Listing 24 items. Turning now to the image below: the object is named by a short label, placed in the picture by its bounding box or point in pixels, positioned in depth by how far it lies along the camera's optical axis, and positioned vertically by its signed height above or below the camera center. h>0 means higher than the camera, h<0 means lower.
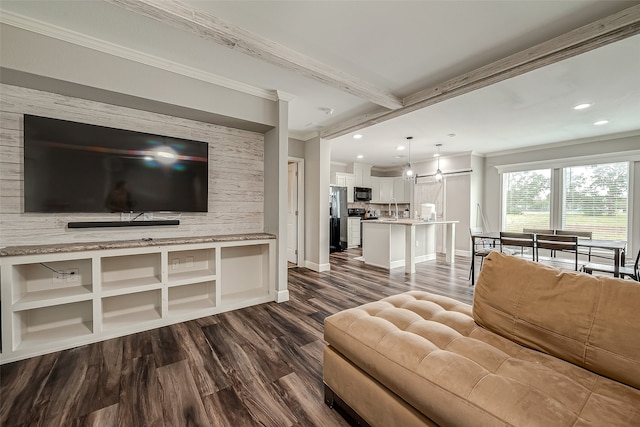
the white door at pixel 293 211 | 5.28 -0.04
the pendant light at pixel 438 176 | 5.30 +0.72
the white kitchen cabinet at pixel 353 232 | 7.43 -0.66
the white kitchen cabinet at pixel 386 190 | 8.42 +0.67
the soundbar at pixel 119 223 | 2.46 -0.16
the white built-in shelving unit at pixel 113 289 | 2.08 -0.77
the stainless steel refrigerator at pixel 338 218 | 6.66 -0.22
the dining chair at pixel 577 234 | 3.97 -0.35
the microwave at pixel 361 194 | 7.75 +0.48
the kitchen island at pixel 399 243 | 4.72 -0.67
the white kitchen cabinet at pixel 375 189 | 8.24 +0.68
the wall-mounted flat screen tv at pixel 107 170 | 2.27 +0.39
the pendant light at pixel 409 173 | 5.32 +0.77
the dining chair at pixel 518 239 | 3.70 -0.42
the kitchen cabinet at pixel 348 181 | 7.41 +0.84
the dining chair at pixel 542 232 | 4.23 -0.34
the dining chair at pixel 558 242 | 3.37 -0.43
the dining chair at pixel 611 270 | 2.97 -0.70
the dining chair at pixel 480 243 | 4.00 -0.63
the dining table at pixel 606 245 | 3.03 -0.42
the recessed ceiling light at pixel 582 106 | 3.41 +1.43
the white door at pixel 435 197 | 6.81 +0.36
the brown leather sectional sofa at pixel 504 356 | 0.90 -0.65
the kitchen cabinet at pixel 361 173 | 7.75 +1.13
